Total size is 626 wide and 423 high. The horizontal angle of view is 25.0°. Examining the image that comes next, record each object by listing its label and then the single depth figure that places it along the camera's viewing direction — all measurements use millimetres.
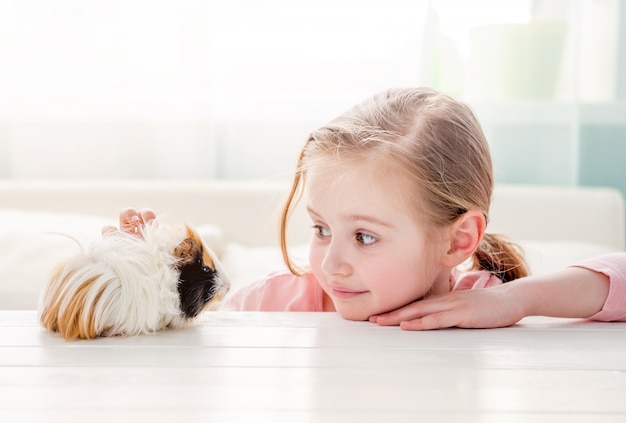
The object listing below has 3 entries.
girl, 1113
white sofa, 2018
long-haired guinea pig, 1012
